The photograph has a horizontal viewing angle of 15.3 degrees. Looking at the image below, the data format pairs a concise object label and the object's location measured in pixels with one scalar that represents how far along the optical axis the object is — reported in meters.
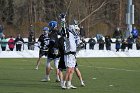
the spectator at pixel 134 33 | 45.66
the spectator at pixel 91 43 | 43.59
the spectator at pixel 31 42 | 41.80
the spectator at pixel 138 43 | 43.74
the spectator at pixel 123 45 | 42.47
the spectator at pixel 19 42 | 41.17
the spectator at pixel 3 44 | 40.88
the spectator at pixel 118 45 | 42.12
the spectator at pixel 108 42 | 43.31
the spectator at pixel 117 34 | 47.13
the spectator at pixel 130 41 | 43.11
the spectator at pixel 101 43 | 43.63
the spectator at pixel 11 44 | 41.38
